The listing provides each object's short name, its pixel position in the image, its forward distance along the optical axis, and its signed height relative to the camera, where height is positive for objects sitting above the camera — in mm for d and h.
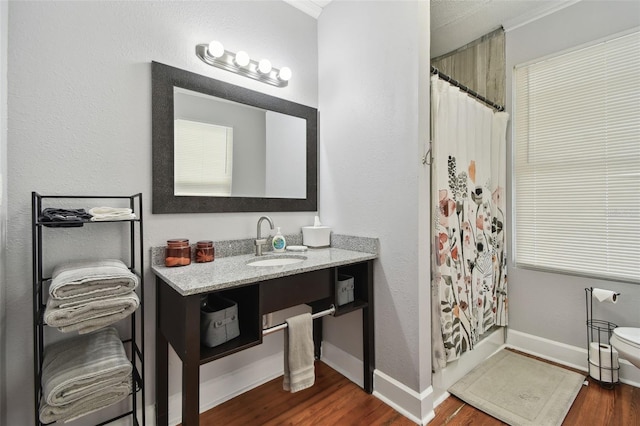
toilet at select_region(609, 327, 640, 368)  1495 -726
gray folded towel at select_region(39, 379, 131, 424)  1002 -715
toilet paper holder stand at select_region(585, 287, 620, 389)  1734 -883
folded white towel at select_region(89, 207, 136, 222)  1137 -2
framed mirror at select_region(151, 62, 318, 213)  1489 +402
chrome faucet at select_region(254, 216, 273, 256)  1708 -178
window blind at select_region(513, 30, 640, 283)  1810 +359
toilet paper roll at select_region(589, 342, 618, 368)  1734 -898
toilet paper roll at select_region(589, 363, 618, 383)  1728 -1008
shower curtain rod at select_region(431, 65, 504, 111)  1657 +833
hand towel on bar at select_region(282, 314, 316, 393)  1381 -704
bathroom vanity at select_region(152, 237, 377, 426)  1078 -404
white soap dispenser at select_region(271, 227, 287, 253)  1821 -195
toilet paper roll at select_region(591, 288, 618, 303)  1781 -532
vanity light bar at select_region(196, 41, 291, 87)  1586 +900
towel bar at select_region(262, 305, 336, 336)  1319 -546
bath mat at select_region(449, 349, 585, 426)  1494 -1072
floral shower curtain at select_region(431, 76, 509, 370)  1639 -57
